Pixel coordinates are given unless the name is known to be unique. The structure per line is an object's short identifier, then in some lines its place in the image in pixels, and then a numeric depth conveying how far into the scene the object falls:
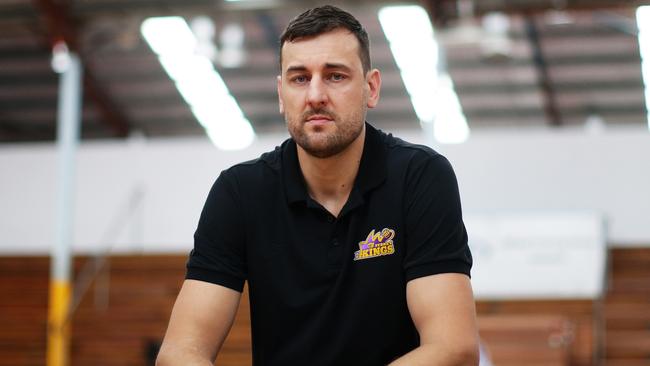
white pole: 12.09
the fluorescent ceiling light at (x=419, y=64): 15.87
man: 2.03
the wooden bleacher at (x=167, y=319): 10.75
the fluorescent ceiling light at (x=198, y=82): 16.81
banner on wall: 11.46
